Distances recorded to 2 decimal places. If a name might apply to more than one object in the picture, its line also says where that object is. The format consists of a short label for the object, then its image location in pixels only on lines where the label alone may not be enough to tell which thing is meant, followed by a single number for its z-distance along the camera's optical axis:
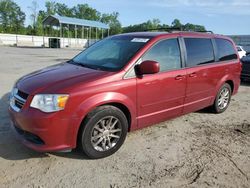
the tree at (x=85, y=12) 74.98
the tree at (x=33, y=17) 55.82
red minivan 2.46
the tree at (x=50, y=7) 63.49
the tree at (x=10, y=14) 61.73
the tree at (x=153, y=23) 67.14
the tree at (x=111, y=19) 75.57
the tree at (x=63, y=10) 70.09
